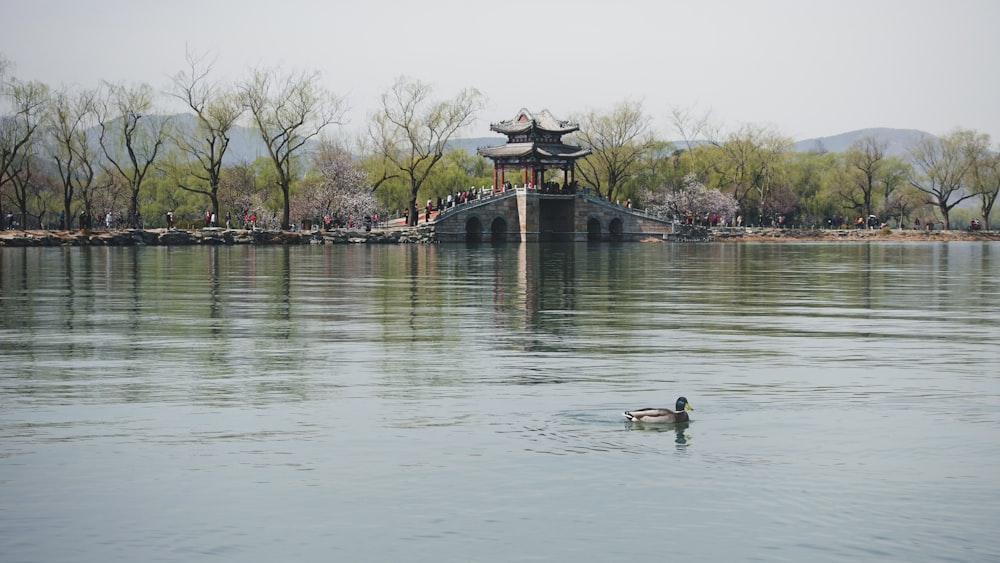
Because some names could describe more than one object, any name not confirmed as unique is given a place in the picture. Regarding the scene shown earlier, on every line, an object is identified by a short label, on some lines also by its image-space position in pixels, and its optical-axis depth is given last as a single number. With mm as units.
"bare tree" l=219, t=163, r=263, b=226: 113594
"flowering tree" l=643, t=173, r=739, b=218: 118500
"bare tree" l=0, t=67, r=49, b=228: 81375
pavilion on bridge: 101625
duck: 13414
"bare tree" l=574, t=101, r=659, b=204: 114312
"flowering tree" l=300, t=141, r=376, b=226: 105125
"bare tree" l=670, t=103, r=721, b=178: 127375
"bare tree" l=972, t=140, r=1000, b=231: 117000
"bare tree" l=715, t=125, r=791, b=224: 121312
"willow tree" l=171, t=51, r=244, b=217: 84375
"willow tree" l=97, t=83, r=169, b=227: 84125
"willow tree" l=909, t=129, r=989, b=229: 117875
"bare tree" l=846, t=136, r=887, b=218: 123188
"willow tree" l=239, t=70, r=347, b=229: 87688
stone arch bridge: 96438
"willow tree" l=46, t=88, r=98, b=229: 83500
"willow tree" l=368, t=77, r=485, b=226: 95438
